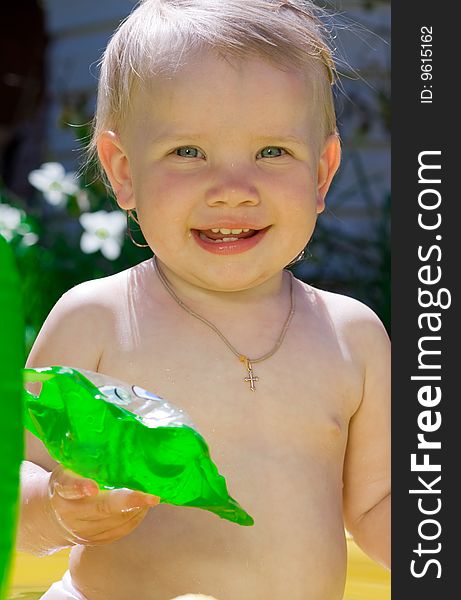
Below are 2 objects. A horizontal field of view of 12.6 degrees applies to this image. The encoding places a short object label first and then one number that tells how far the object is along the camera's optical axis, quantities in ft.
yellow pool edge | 11.59
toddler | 9.35
